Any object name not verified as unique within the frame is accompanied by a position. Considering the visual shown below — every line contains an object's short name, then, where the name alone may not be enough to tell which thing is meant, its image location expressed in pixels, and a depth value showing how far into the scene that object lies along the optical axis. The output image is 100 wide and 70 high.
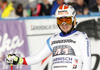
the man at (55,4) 18.75
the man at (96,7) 18.89
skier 10.07
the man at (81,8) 18.43
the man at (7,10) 19.30
